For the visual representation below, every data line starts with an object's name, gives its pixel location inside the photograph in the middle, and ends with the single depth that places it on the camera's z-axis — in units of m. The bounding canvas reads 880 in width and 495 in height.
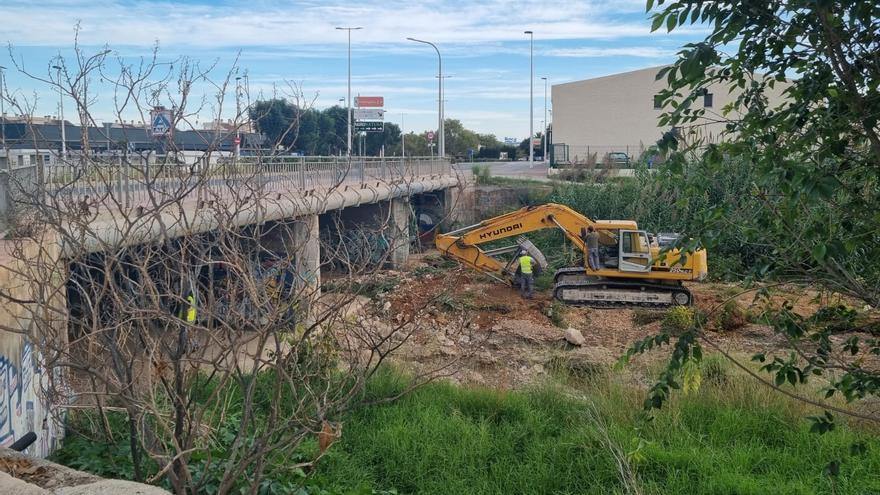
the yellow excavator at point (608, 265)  21.25
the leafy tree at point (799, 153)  3.61
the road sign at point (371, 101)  78.88
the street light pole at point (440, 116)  45.42
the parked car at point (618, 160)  43.16
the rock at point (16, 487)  3.38
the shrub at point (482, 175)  42.09
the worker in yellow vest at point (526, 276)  22.33
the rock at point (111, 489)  3.87
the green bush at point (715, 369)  11.59
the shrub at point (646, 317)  20.16
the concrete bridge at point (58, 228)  6.39
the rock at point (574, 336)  18.36
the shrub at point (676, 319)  18.56
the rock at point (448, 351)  17.33
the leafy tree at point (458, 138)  82.35
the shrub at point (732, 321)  19.28
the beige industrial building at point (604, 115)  58.69
